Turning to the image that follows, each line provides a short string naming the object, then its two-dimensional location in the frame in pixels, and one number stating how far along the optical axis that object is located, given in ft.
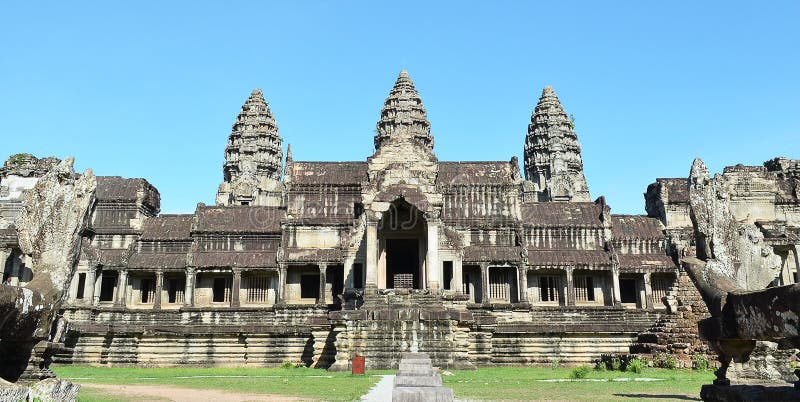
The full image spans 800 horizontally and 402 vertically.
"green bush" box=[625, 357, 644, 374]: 76.48
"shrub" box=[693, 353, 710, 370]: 77.00
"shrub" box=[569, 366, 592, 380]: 71.62
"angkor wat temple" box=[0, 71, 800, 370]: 91.97
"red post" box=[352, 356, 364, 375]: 75.66
